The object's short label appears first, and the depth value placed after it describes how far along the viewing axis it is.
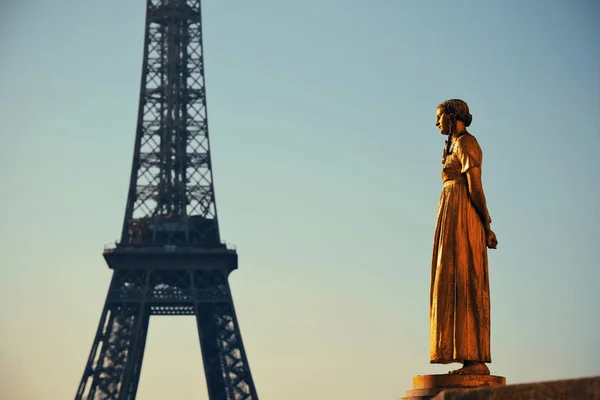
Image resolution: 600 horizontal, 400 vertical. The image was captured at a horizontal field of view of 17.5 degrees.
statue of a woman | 16.04
